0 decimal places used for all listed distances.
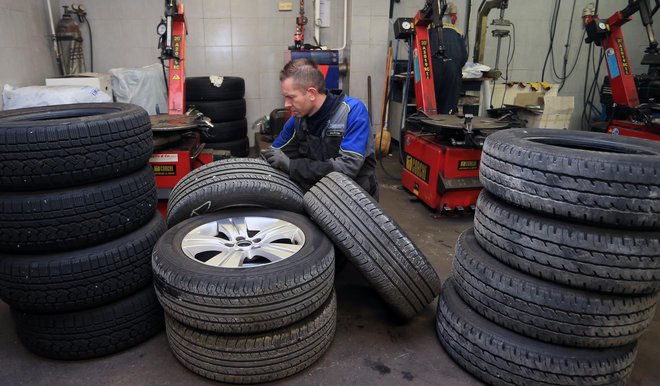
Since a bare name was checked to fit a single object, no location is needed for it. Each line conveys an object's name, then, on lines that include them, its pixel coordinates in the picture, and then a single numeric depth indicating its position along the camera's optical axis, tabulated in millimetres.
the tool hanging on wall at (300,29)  5090
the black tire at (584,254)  1336
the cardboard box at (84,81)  3709
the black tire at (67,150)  1445
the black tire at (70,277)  1546
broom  5022
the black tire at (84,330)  1642
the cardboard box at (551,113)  5051
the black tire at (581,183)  1289
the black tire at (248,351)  1522
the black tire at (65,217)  1489
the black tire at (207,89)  4457
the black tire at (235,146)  4641
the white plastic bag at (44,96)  3139
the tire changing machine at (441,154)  3236
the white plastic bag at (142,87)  4305
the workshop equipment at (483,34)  5008
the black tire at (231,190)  1884
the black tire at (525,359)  1462
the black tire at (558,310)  1410
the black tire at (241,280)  1437
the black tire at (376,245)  1660
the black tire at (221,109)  4492
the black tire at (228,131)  4582
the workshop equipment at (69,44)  4469
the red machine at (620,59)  4379
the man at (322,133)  2232
